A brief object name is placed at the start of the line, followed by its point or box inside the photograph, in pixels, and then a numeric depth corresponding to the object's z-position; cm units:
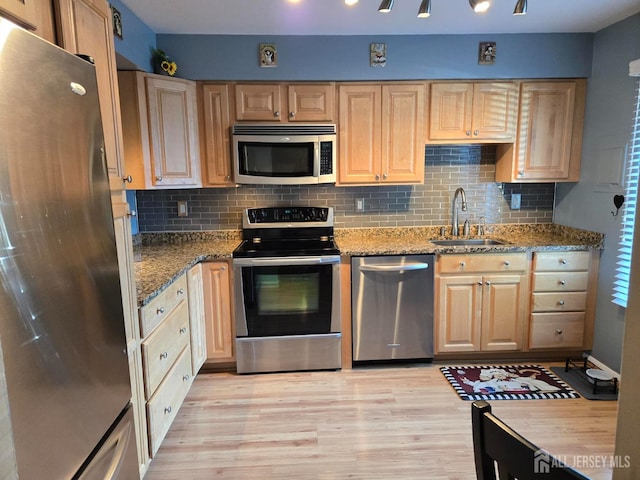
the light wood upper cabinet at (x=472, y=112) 297
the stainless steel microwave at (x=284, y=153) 287
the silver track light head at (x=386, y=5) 166
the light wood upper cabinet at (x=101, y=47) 121
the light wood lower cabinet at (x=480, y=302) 289
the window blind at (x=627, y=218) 254
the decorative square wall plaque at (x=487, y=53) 292
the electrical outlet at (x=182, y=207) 322
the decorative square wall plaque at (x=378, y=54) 290
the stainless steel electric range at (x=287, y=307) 278
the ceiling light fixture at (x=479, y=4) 159
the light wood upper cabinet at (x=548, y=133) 299
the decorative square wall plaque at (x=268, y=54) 286
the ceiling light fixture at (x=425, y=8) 161
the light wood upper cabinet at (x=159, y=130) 257
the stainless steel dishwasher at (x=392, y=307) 284
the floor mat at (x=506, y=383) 256
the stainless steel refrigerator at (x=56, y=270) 80
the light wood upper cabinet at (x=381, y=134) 295
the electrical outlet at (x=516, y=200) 339
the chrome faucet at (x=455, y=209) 330
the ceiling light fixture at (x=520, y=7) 164
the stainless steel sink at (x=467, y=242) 328
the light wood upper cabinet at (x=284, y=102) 291
